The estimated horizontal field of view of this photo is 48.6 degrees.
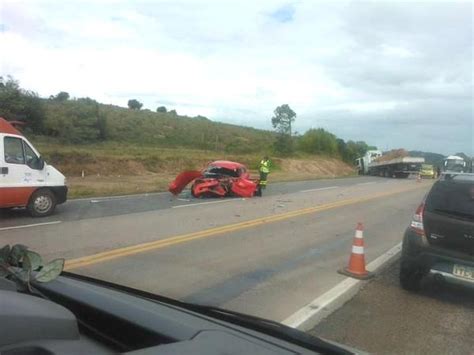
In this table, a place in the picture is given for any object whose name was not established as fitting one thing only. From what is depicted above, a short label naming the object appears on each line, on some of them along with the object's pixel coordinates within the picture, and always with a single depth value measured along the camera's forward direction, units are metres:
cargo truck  52.04
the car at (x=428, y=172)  57.78
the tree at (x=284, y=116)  80.12
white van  12.63
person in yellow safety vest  24.69
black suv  6.42
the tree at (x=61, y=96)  72.06
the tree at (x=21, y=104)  35.84
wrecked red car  20.38
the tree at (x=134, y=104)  98.60
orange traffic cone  7.81
